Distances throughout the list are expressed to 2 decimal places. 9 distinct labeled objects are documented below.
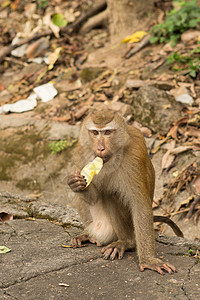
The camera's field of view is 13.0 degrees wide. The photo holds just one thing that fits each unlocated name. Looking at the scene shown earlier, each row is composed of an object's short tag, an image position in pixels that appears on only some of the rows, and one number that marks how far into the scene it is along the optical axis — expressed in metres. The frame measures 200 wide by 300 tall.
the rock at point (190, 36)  16.28
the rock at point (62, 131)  14.82
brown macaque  7.69
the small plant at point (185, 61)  14.91
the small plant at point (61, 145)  14.44
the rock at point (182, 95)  13.97
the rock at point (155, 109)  13.70
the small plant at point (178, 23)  16.44
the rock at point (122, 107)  14.36
